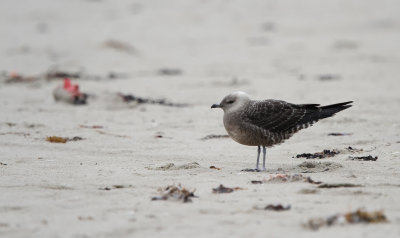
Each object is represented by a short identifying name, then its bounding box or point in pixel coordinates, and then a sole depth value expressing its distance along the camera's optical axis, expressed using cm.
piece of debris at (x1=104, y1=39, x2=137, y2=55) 3316
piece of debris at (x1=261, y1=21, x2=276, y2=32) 3893
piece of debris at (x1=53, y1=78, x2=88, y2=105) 2242
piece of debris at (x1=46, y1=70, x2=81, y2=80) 2771
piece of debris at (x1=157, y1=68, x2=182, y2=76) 2994
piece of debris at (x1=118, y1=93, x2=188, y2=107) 2237
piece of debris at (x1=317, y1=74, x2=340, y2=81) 2779
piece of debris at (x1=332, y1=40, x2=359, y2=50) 3525
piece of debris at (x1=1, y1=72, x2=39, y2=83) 2678
